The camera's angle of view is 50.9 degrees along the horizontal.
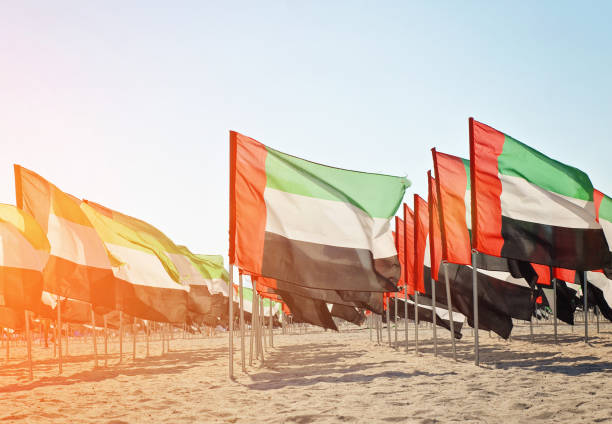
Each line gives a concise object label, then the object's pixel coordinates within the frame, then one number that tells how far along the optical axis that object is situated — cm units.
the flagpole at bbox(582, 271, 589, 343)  2063
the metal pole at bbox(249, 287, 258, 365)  1748
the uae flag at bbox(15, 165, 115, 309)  1430
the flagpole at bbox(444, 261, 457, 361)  1513
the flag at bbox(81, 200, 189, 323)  1684
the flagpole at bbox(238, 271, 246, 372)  1406
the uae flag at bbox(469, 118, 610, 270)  1354
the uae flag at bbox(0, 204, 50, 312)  1290
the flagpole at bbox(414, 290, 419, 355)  1783
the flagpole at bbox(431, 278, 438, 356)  1655
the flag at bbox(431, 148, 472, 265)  1505
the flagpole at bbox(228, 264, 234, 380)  1263
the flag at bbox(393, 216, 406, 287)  2217
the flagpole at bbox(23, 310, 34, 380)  1333
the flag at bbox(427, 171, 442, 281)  1655
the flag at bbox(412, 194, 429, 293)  1794
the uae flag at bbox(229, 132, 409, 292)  1259
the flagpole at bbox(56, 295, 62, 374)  1461
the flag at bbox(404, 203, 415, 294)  2066
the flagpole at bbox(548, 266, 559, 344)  2167
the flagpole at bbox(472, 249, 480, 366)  1359
